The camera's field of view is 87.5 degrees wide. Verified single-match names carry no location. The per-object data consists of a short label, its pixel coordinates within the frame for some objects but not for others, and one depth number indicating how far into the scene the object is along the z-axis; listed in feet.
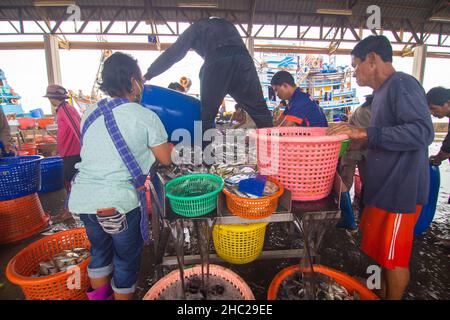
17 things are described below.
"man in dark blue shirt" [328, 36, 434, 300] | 4.49
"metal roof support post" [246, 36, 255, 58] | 35.96
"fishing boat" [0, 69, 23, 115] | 32.53
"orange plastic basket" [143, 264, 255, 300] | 4.42
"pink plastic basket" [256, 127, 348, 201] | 4.00
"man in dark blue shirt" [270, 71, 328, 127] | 8.54
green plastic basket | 4.09
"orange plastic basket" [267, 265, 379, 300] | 4.38
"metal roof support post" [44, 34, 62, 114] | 34.32
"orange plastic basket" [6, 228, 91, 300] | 5.16
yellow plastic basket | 6.31
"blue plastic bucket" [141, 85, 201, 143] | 6.53
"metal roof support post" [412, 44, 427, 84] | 39.78
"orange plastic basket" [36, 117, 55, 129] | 26.91
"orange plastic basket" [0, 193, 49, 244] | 9.00
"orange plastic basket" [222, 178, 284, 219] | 4.06
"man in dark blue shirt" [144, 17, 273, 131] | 7.16
